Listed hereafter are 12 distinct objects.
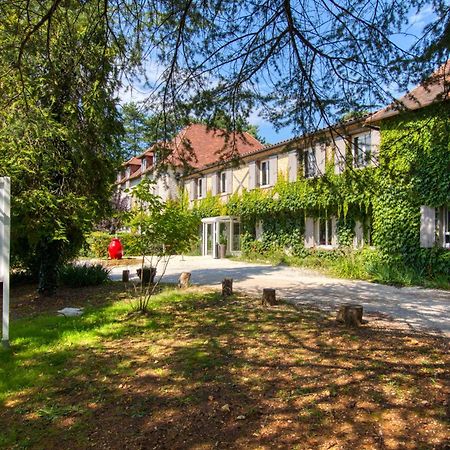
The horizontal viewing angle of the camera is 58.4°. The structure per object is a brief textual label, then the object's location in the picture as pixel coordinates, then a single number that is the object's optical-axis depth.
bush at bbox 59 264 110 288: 10.95
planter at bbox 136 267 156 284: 10.00
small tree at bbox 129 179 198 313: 7.13
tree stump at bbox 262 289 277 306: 7.58
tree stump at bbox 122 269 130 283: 11.62
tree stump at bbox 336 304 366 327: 5.87
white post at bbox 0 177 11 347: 5.13
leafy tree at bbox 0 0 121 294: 4.86
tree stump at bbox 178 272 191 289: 10.36
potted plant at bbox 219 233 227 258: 22.25
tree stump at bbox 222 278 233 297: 8.81
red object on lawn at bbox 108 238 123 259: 21.33
